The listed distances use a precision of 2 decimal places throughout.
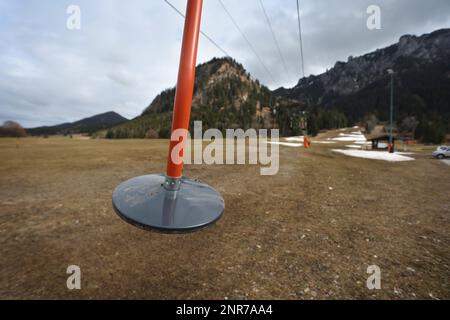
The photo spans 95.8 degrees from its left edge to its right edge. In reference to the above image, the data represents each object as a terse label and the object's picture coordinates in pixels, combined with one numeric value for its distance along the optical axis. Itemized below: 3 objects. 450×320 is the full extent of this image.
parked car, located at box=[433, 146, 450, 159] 23.27
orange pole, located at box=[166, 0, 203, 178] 3.26
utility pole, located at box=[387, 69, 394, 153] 24.13
